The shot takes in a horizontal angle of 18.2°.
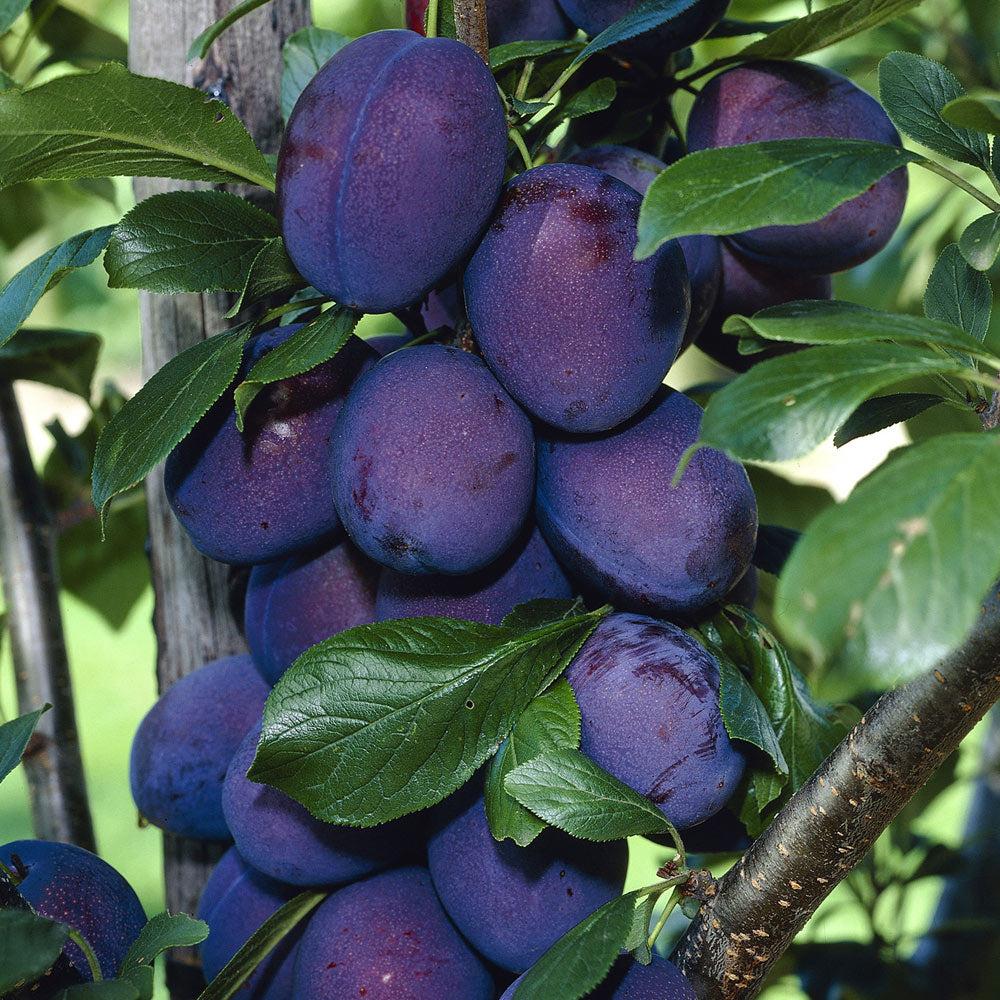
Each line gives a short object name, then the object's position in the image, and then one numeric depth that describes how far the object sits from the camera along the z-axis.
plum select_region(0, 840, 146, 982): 0.62
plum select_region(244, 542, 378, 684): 0.65
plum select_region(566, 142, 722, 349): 0.64
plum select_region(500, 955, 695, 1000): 0.60
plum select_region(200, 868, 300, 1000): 0.65
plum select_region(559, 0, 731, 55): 0.65
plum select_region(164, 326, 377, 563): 0.63
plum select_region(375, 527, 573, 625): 0.63
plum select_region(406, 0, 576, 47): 0.67
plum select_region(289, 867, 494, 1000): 0.62
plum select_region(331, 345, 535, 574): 0.60
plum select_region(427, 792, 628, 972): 0.61
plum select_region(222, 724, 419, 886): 0.63
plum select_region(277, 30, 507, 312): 0.60
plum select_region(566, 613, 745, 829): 0.61
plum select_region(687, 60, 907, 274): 0.65
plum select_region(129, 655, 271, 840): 0.66
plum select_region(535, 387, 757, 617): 0.62
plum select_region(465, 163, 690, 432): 0.60
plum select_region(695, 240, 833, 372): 0.67
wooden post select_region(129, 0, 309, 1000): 0.69
